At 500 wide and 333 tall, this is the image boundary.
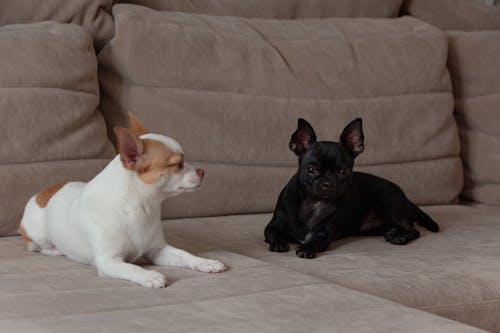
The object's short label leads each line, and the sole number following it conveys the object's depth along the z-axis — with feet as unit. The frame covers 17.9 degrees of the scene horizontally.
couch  7.83
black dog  9.07
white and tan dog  8.32
